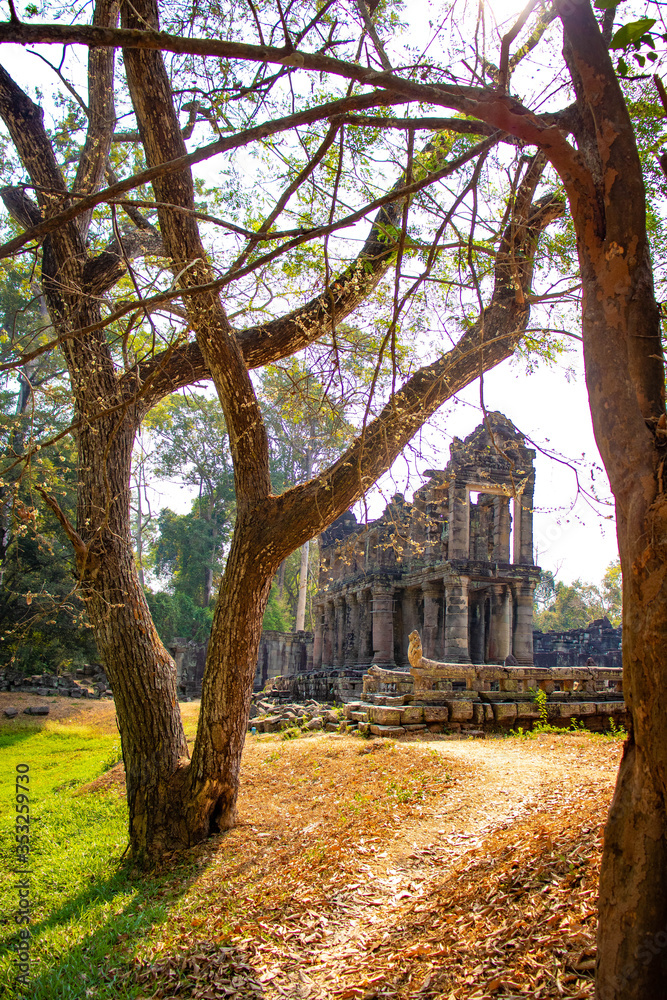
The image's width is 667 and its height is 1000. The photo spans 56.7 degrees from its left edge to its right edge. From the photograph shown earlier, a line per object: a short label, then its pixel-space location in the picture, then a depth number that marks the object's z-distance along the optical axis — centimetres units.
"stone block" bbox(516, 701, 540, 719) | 1149
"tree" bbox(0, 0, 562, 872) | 529
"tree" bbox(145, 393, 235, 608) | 3806
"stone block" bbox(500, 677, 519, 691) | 1261
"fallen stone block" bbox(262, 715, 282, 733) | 1290
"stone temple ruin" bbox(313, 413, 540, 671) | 2067
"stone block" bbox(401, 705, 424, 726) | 1100
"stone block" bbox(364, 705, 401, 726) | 1090
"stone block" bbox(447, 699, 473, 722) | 1130
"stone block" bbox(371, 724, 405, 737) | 1047
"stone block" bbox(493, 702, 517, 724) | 1131
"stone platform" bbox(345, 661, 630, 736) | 1117
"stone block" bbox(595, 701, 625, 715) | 1178
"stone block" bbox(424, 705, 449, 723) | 1118
